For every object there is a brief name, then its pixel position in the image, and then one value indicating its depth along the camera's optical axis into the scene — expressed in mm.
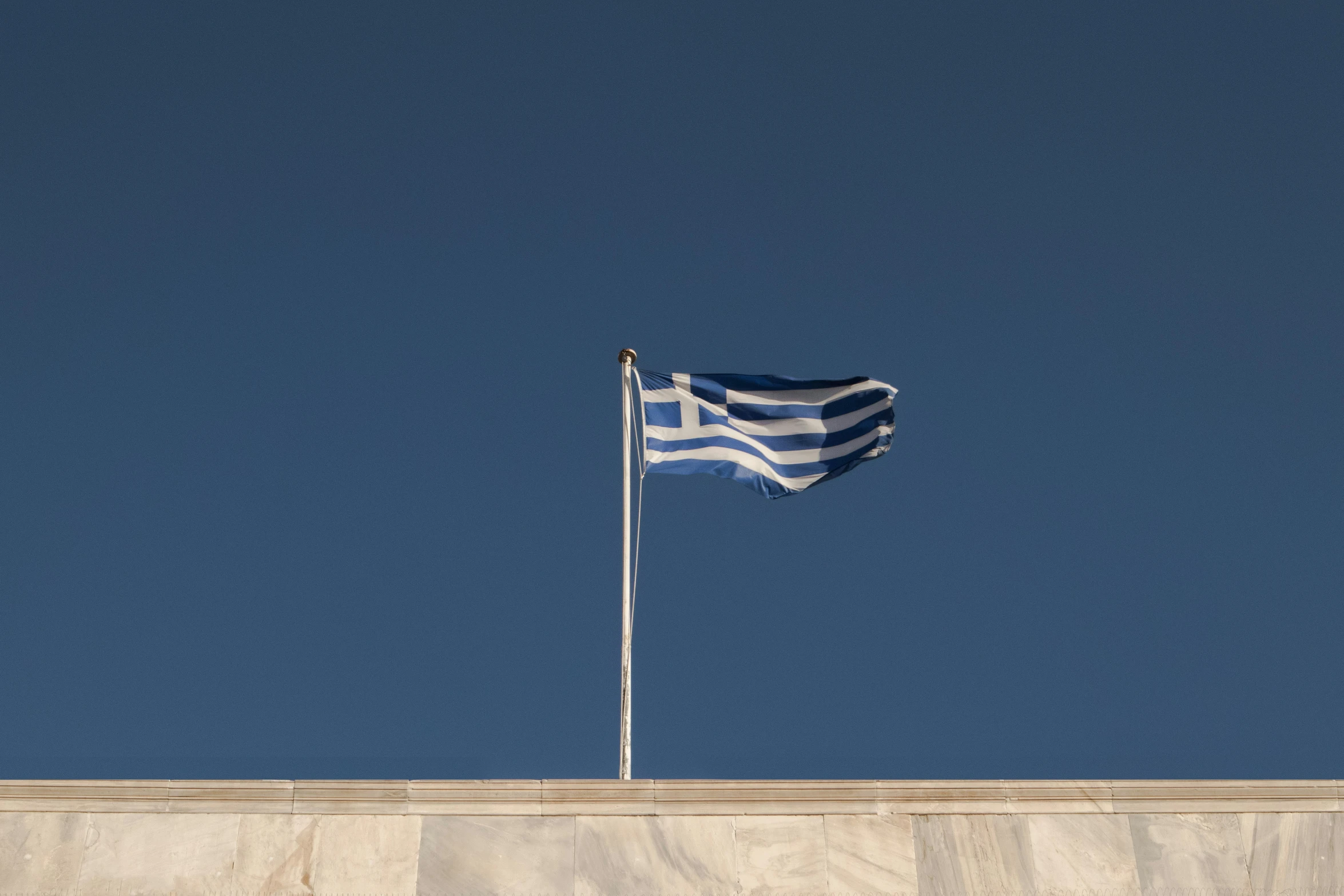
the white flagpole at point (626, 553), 17516
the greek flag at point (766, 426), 20141
